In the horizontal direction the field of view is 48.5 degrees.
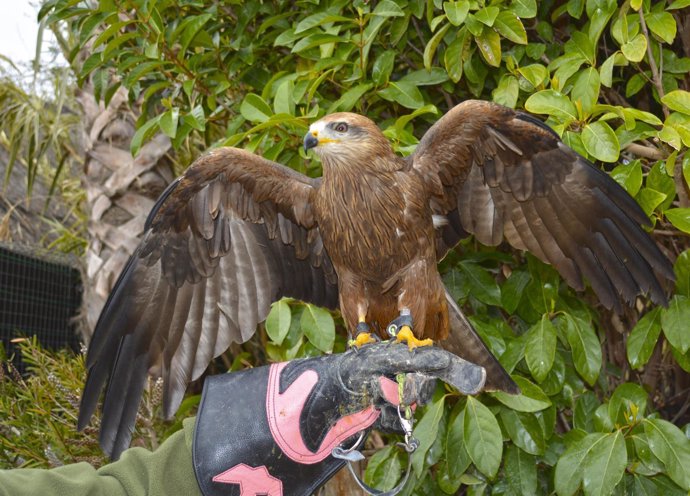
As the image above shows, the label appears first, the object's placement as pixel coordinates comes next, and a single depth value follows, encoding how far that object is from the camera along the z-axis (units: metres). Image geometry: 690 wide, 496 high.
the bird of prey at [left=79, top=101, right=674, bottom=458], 2.50
